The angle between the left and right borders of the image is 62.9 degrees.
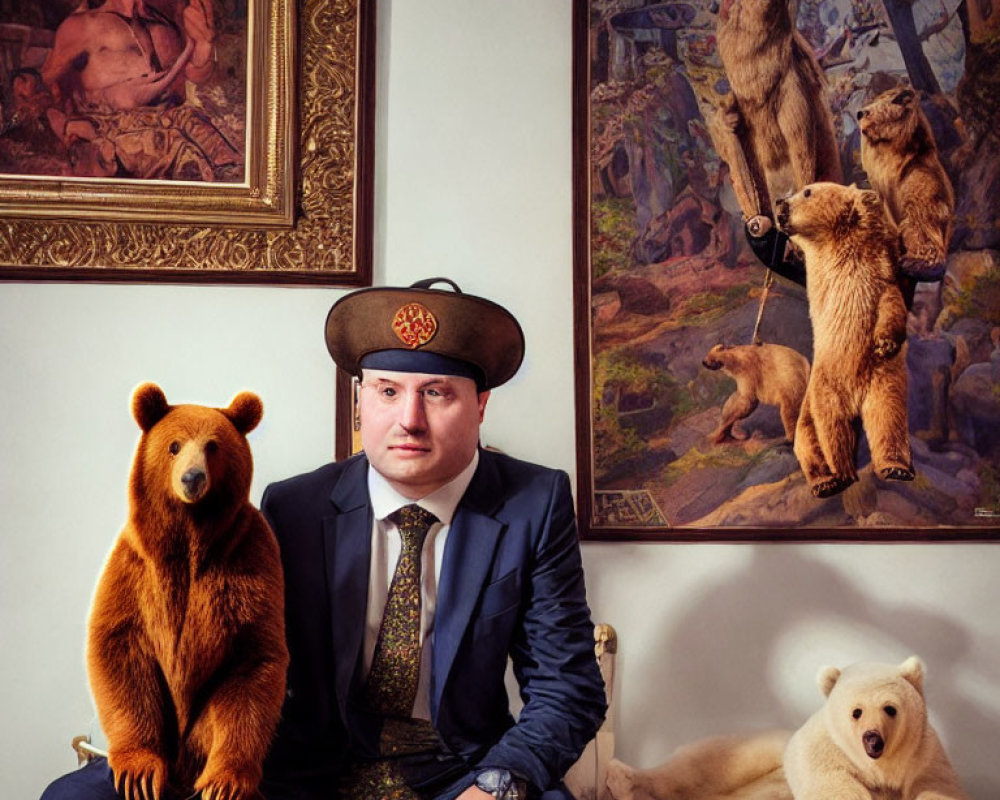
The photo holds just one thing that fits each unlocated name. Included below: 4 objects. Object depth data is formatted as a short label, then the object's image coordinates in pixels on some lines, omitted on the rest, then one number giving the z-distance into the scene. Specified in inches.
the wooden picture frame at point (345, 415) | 88.2
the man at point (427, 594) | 58.8
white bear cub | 72.2
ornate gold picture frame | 87.4
